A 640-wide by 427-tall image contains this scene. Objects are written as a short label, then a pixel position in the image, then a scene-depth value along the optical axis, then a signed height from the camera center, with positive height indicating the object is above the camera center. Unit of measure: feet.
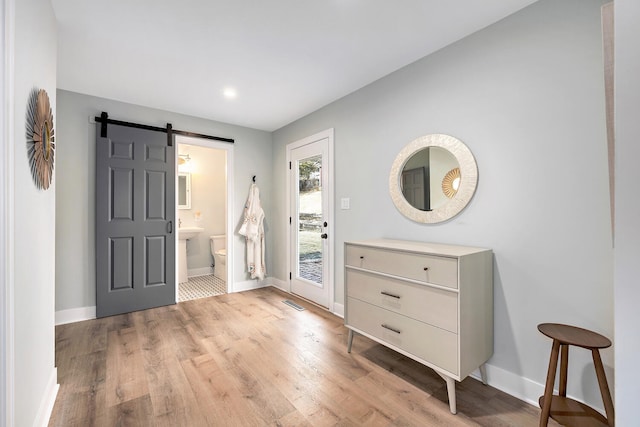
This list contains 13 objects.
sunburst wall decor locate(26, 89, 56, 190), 4.15 +1.34
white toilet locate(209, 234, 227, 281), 15.26 -1.86
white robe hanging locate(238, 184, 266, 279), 12.93 -0.66
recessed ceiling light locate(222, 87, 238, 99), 9.32 +4.33
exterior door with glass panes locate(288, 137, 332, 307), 10.74 -0.17
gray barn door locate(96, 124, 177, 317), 9.89 -0.09
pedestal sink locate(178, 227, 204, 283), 14.52 -1.72
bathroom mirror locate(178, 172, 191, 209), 15.84 +1.66
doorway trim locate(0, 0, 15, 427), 3.12 -0.03
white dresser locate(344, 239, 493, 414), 5.35 -1.88
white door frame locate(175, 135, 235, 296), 12.76 +0.05
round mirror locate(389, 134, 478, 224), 6.50 +0.97
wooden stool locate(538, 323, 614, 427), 4.20 -2.74
